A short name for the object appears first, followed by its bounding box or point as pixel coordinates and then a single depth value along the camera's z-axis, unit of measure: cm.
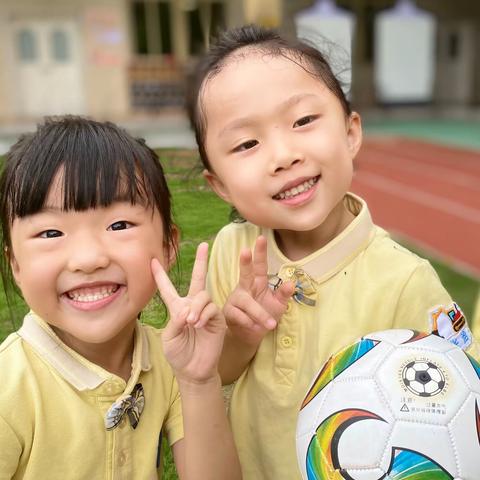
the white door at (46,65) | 1465
